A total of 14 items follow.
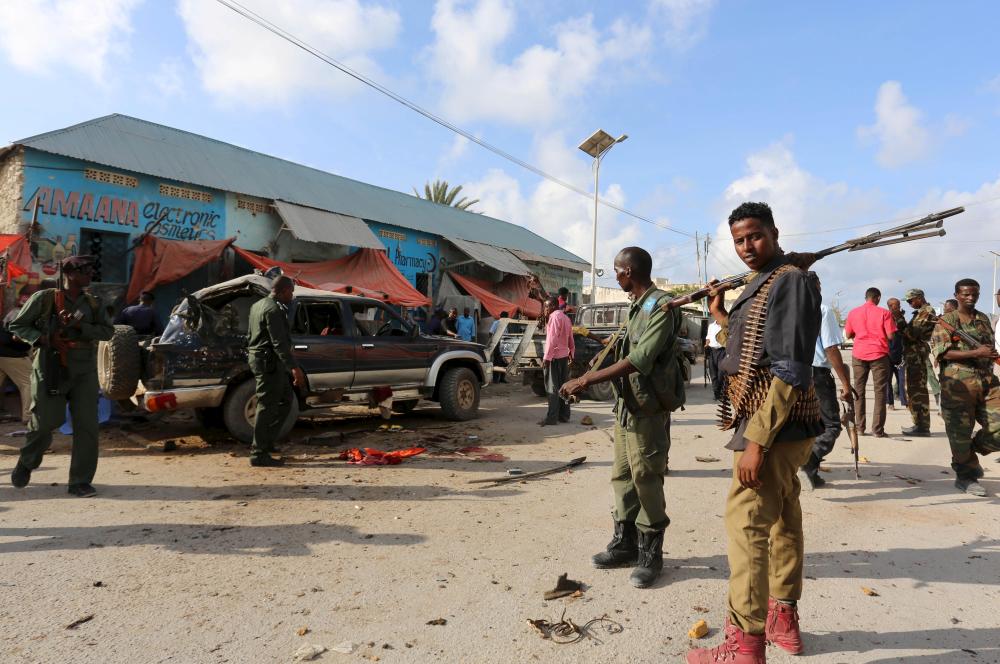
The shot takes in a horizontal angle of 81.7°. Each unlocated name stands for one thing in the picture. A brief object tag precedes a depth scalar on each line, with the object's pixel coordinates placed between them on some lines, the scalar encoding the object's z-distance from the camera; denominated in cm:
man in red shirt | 769
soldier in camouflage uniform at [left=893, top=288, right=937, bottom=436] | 650
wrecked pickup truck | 608
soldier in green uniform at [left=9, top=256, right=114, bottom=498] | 448
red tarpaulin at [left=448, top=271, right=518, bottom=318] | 1794
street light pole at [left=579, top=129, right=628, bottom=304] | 2052
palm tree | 3197
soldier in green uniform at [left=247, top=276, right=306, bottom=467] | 558
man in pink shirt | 846
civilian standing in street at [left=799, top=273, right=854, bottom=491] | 512
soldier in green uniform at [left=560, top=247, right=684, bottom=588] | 308
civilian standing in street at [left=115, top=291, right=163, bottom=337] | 895
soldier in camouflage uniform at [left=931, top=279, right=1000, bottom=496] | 491
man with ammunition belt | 219
